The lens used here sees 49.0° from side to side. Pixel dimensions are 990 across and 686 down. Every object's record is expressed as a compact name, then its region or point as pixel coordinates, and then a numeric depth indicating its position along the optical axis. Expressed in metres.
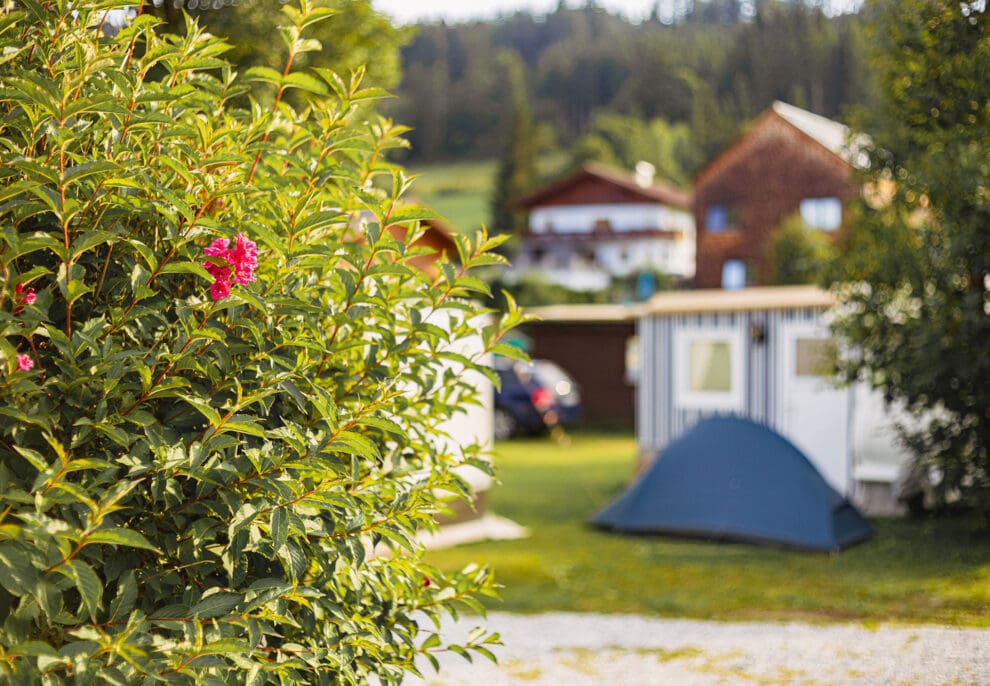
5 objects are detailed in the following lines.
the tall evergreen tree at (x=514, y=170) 75.38
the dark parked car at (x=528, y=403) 21.64
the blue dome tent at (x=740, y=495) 10.13
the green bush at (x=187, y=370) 2.43
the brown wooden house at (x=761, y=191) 36.69
